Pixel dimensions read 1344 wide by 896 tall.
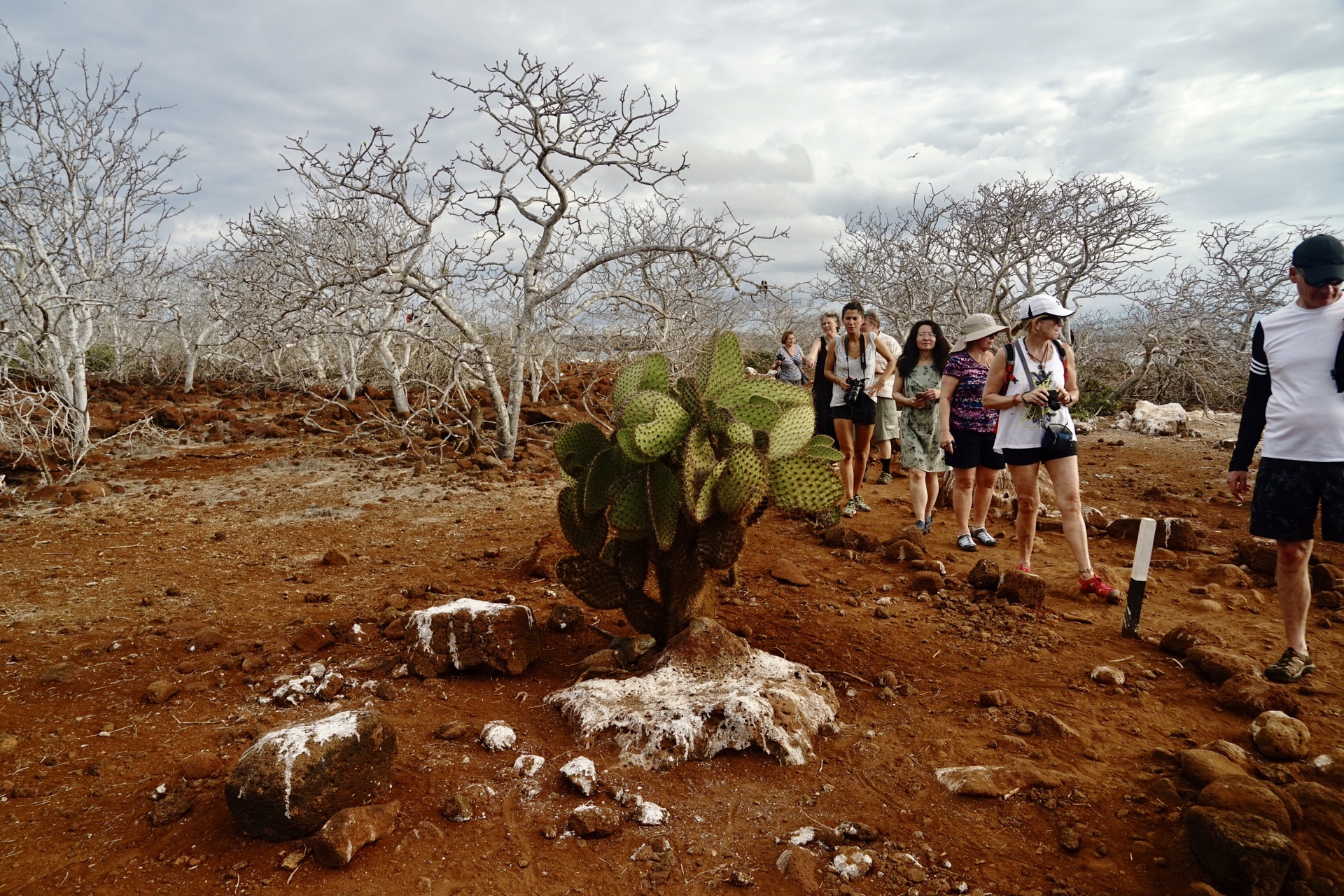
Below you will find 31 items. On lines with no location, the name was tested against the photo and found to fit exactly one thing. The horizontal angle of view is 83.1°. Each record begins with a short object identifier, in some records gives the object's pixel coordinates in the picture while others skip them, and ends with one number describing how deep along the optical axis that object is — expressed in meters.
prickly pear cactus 2.90
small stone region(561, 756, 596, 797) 2.30
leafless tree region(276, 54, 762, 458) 6.84
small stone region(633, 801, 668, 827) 2.19
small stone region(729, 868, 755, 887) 1.95
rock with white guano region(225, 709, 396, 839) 2.05
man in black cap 2.78
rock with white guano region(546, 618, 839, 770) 2.51
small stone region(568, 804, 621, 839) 2.12
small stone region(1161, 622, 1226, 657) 3.22
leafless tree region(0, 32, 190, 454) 7.40
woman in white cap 3.89
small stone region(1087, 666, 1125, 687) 3.01
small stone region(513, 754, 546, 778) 2.40
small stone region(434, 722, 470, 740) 2.62
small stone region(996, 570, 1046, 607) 3.88
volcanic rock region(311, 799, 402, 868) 2.00
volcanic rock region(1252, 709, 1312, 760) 2.39
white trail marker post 3.50
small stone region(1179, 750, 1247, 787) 2.21
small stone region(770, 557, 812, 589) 4.36
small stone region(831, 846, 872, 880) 1.95
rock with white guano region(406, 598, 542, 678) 3.11
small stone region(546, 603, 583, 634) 3.65
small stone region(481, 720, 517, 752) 2.54
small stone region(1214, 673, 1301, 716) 2.71
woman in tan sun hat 4.61
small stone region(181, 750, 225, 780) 2.38
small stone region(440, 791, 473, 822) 2.20
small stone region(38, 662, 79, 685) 3.10
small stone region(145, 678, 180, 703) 2.93
